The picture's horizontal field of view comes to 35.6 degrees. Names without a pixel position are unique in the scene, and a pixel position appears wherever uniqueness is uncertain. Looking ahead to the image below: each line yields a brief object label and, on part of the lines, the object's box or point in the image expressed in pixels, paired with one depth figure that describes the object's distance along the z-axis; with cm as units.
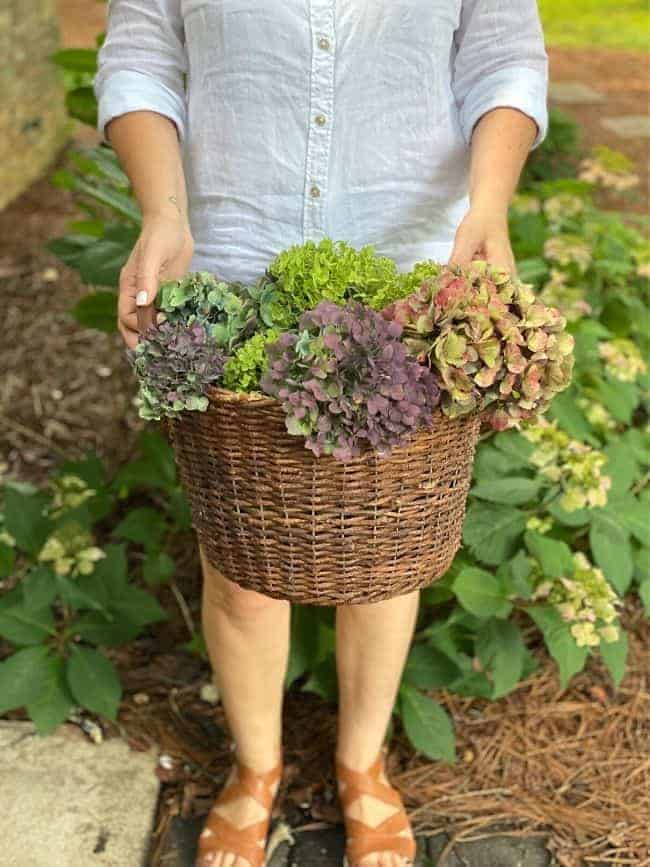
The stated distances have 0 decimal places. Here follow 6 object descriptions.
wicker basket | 128
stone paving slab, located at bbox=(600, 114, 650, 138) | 613
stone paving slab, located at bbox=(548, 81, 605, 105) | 688
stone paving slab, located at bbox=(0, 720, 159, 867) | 178
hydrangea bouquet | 117
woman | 147
